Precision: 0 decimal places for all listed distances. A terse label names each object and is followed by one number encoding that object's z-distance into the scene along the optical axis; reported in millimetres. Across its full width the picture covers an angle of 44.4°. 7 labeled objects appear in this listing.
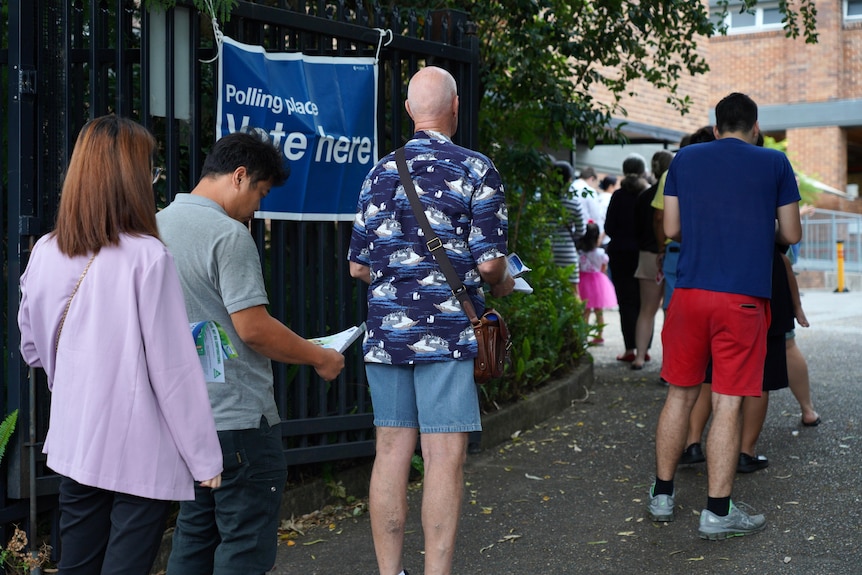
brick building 27797
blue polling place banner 4855
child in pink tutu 11078
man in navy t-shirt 4809
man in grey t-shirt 3186
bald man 3777
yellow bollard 21880
